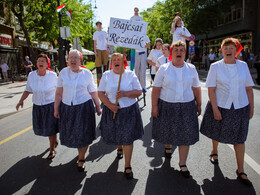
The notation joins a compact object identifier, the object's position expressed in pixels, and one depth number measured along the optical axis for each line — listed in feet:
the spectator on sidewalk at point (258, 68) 40.75
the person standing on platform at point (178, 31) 22.97
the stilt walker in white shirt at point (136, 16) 23.48
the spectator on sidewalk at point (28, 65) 66.85
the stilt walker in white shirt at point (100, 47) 26.84
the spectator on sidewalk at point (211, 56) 78.35
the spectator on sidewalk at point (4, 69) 65.73
